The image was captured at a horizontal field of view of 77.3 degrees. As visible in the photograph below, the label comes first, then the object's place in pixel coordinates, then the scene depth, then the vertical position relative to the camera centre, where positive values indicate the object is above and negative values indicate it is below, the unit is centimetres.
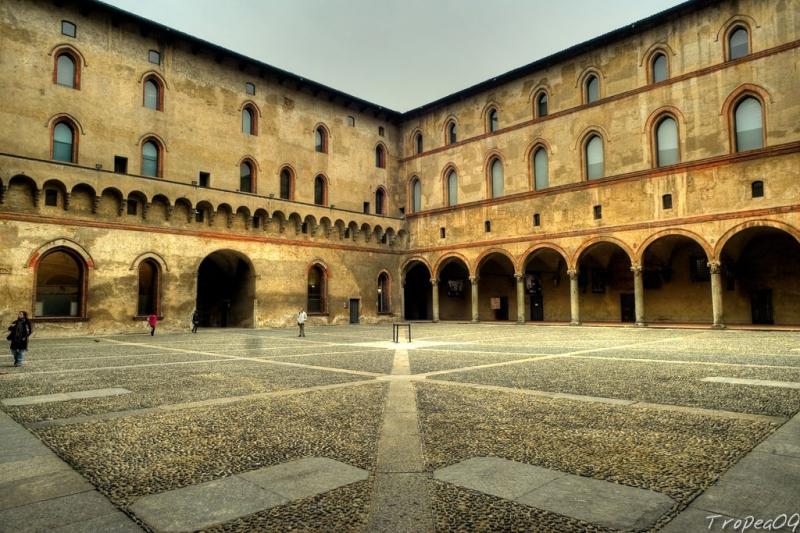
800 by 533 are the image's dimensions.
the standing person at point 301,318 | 2244 -76
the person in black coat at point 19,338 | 1140 -73
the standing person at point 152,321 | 2294 -83
